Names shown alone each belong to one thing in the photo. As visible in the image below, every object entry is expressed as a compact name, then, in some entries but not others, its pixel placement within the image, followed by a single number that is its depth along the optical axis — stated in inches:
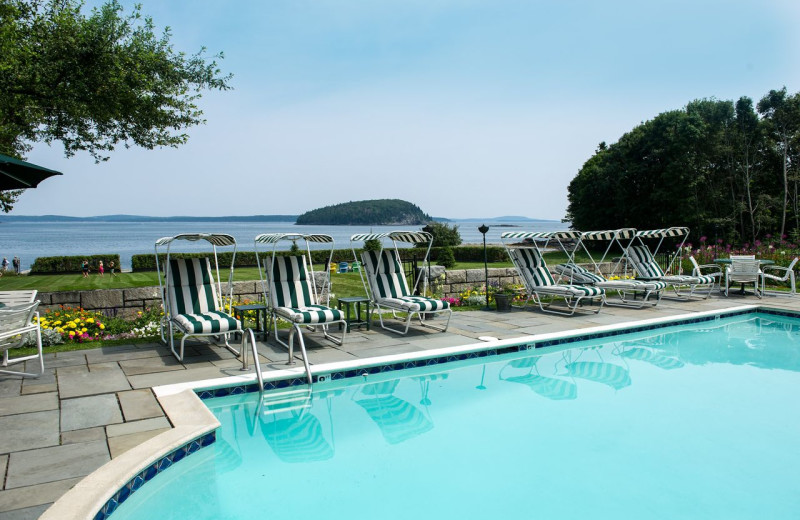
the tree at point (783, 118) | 951.0
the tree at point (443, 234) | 954.0
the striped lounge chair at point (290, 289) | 279.9
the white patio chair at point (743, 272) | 459.8
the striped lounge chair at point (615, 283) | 394.3
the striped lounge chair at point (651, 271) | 437.1
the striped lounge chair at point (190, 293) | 258.2
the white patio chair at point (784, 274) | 467.4
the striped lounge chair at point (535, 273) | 379.2
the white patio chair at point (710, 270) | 556.3
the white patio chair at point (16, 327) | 201.8
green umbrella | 200.8
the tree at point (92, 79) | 376.8
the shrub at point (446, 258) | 718.5
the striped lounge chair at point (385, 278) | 320.8
